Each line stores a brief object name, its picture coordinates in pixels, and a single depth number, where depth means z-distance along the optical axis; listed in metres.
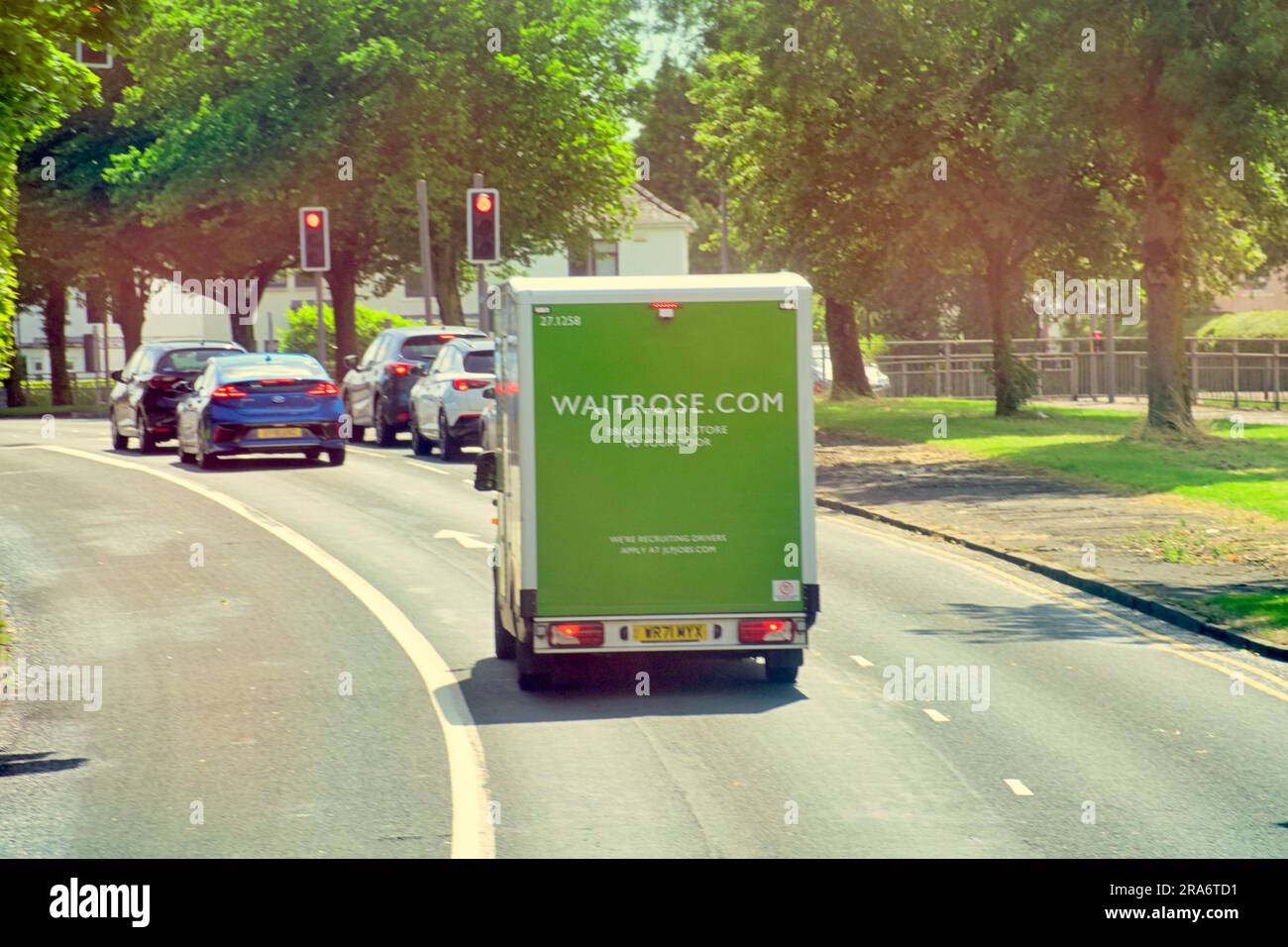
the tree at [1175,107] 27.42
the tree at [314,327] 66.88
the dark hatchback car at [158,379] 30.11
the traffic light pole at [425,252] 39.12
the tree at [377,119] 48.19
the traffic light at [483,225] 33.22
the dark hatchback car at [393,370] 31.02
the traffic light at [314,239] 38.41
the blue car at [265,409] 27.03
